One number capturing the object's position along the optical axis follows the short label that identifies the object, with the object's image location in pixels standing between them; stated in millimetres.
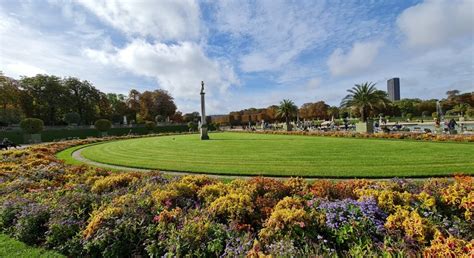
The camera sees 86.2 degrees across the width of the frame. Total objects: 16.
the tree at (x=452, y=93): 81625
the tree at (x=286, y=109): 44906
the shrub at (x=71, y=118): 49000
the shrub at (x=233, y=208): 4199
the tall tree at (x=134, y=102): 74825
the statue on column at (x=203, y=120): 27375
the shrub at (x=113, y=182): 6234
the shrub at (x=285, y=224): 3572
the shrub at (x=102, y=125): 43719
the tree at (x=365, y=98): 31531
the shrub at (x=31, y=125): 33938
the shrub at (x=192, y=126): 55375
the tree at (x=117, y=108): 69125
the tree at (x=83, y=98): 56562
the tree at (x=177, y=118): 86125
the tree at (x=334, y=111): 82625
